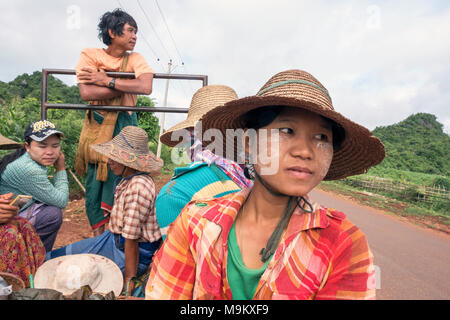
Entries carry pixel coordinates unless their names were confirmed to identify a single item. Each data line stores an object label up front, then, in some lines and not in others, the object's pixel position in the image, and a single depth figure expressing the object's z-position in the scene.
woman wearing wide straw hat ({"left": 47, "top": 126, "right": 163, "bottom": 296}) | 2.32
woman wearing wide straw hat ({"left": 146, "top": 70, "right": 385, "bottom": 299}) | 0.99
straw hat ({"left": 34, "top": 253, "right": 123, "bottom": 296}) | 1.87
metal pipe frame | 2.30
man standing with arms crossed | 2.27
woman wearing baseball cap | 2.49
